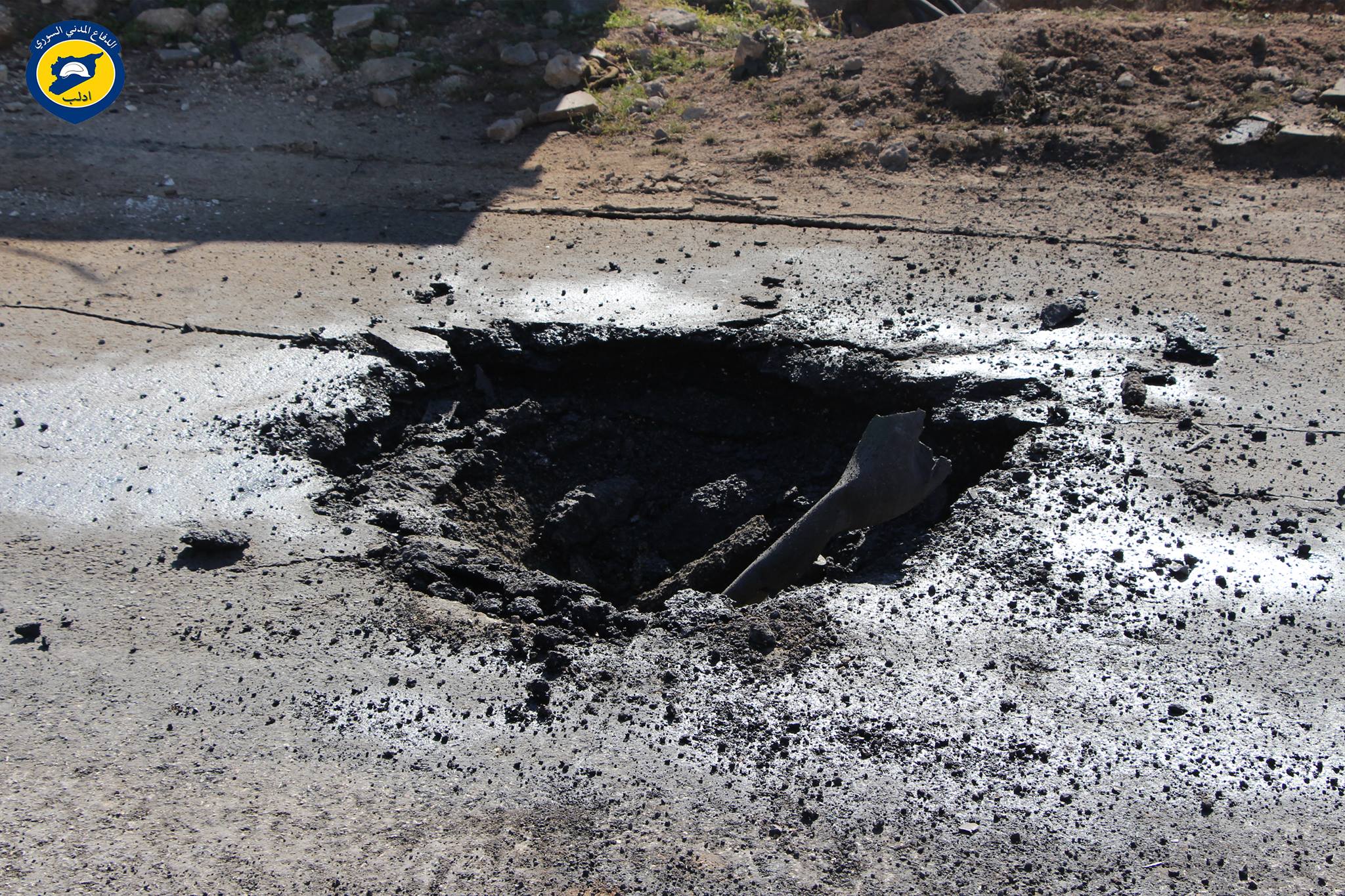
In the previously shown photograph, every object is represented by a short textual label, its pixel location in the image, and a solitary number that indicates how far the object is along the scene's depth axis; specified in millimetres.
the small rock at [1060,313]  4785
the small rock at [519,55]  8195
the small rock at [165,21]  8375
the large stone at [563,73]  7965
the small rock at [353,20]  8461
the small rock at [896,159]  6754
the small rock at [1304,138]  6352
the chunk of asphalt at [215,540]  3713
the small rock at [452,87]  7996
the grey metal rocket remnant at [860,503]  3828
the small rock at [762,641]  3352
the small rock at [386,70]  8133
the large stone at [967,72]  7070
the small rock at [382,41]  8383
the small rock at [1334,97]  6633
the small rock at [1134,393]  4258
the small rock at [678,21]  8836
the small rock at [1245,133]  6520
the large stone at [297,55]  8188
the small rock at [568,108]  7637
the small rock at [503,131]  7461
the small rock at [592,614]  3539
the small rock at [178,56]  8164
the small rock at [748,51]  8031
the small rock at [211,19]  8508
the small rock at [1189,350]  4562
